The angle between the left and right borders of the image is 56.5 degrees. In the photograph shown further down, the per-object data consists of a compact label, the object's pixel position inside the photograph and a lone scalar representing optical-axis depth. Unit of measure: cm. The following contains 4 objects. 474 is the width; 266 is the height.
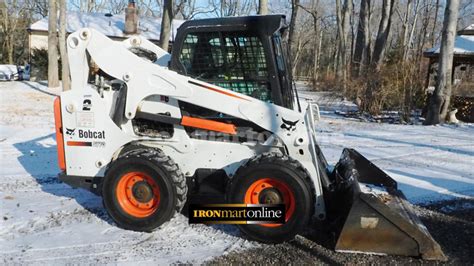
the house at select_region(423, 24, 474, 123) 1561
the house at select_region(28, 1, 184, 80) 3631
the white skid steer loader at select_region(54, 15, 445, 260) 452
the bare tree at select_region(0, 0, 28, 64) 4878
